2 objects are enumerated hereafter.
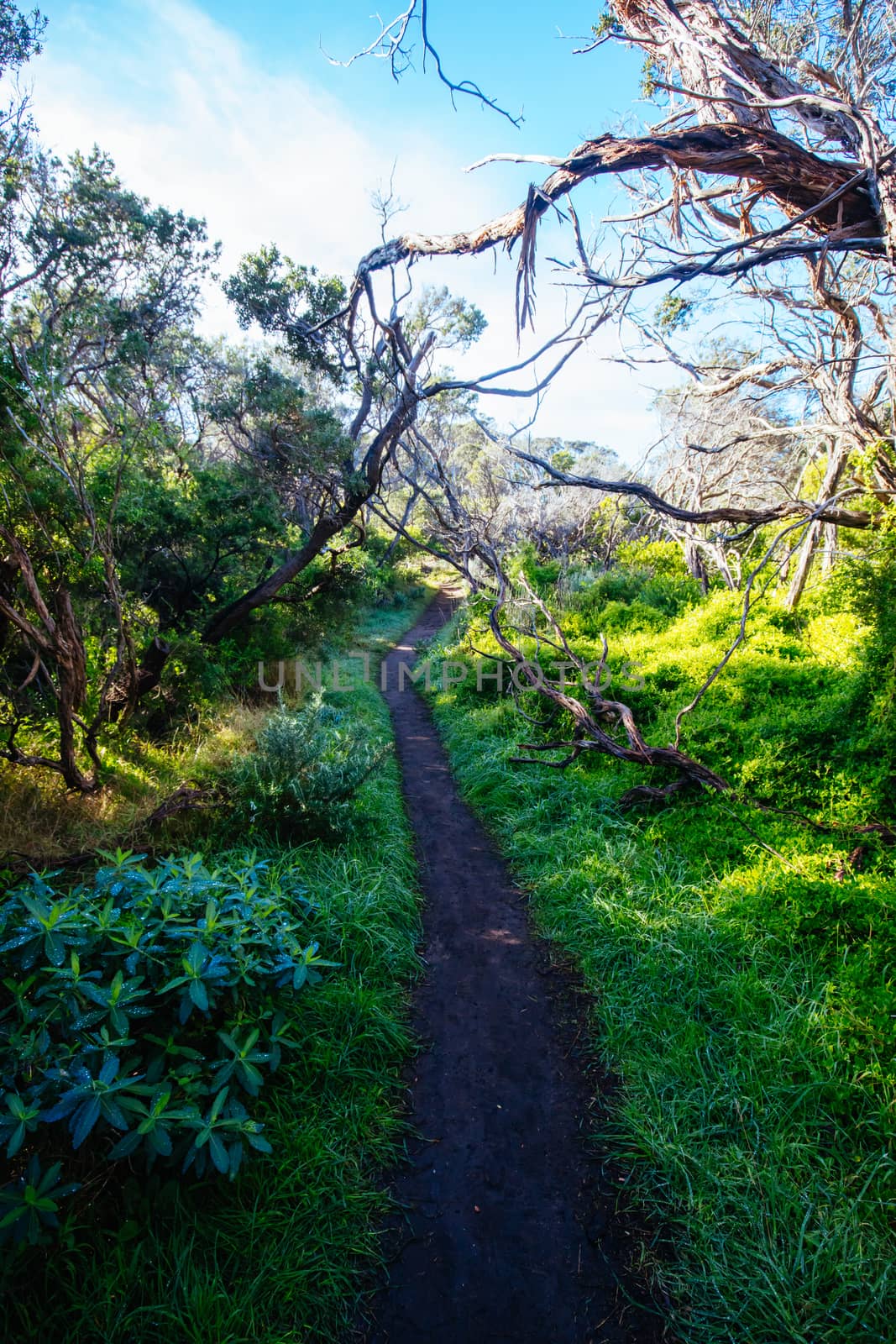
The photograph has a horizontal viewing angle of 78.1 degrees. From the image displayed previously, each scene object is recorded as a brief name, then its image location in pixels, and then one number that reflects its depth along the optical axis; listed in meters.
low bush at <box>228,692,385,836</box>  4.02
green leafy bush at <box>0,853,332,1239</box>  1.66
